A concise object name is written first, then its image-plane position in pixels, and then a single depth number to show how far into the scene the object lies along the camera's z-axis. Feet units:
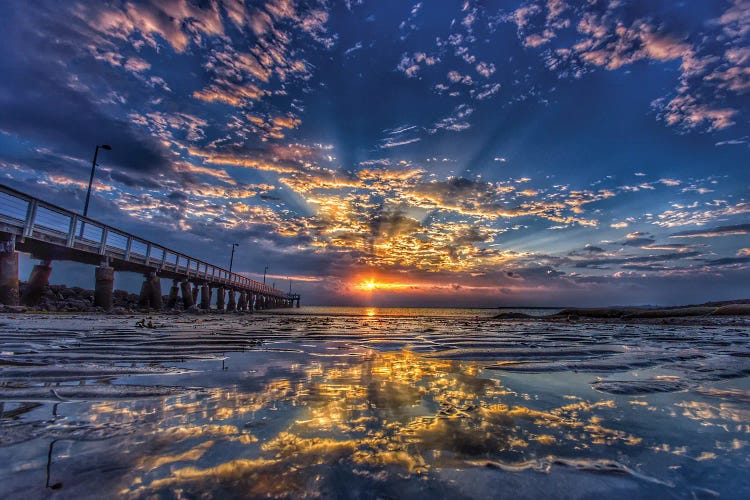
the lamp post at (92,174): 72.64
